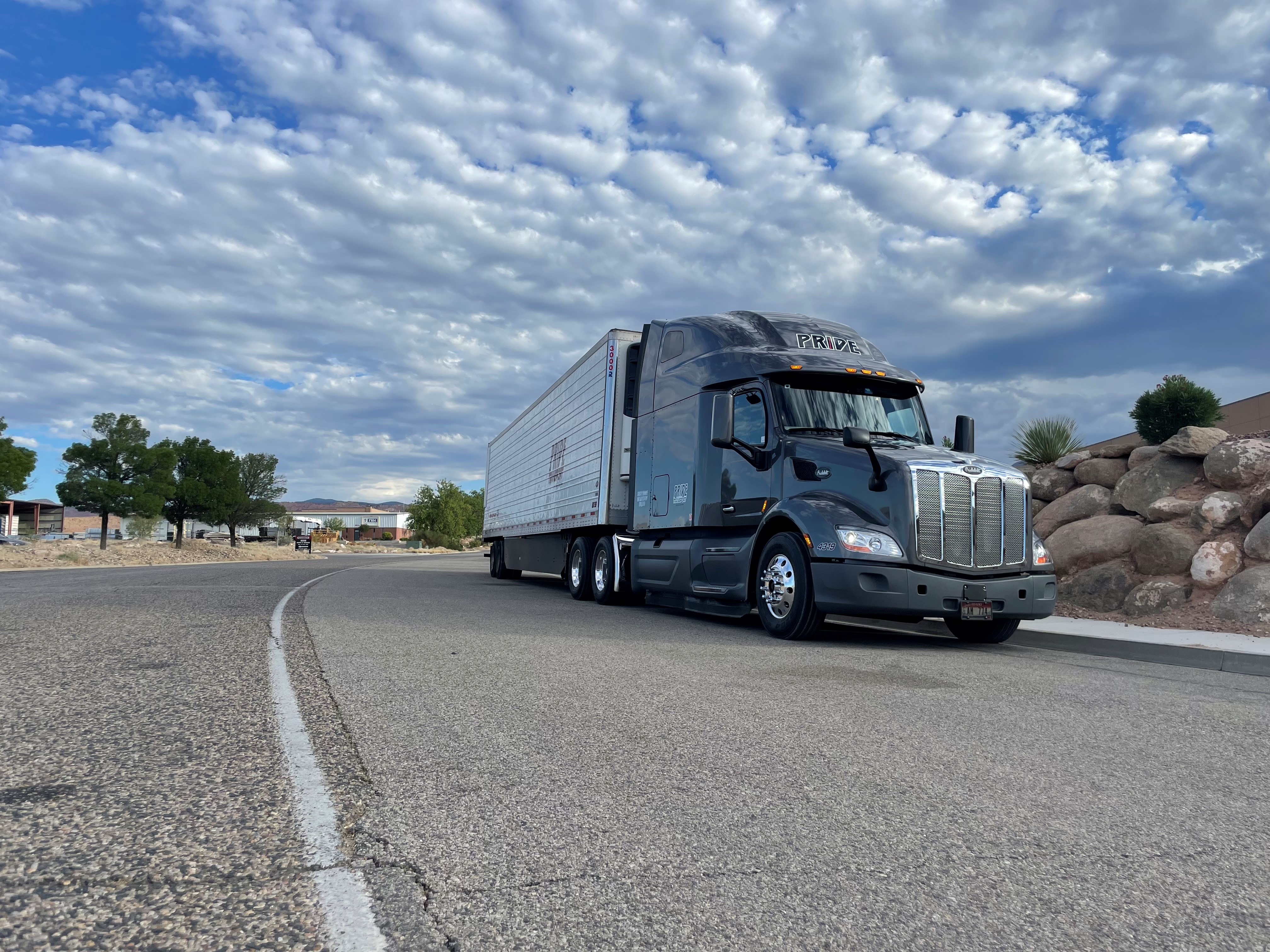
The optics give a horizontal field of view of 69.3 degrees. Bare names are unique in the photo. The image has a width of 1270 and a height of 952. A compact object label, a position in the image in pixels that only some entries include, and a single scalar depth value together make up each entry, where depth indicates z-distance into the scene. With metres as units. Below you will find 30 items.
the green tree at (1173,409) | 14.70
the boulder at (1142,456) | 13.68
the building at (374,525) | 164.12
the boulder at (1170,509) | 12.21
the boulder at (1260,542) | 10.81
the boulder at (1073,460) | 14.92
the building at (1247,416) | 19.16
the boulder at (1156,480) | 12.94
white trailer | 14.08
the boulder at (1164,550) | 11.53
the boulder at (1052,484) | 15.14
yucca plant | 16.05
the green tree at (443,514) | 98.38
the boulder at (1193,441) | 12.98
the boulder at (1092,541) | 12.58
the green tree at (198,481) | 54.22
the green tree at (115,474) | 46.41
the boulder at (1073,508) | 13.98
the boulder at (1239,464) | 12.12
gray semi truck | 8.97
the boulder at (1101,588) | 11.74
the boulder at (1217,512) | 11.68
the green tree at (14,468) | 37.12
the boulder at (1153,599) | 11.12
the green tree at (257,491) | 65.19
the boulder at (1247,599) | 10.02
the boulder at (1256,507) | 11.43
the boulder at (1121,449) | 14.42
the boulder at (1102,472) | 14.24
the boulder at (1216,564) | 11.02
